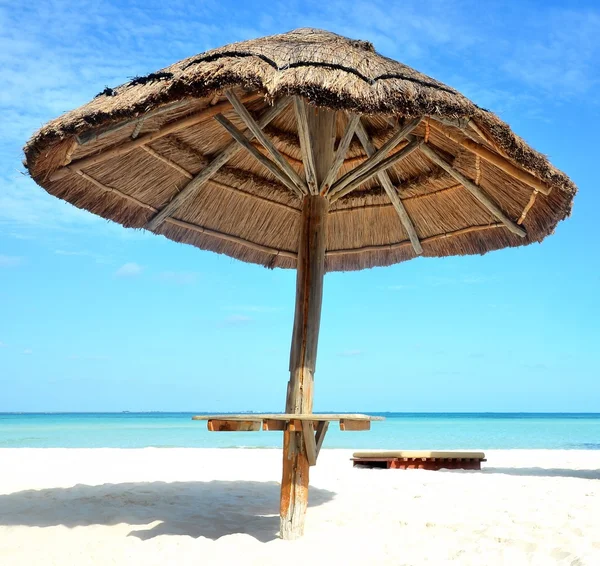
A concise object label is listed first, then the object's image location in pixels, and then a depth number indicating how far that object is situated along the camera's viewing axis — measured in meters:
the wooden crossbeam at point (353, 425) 3.45
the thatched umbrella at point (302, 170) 3.49
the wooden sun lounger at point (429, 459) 8.47
